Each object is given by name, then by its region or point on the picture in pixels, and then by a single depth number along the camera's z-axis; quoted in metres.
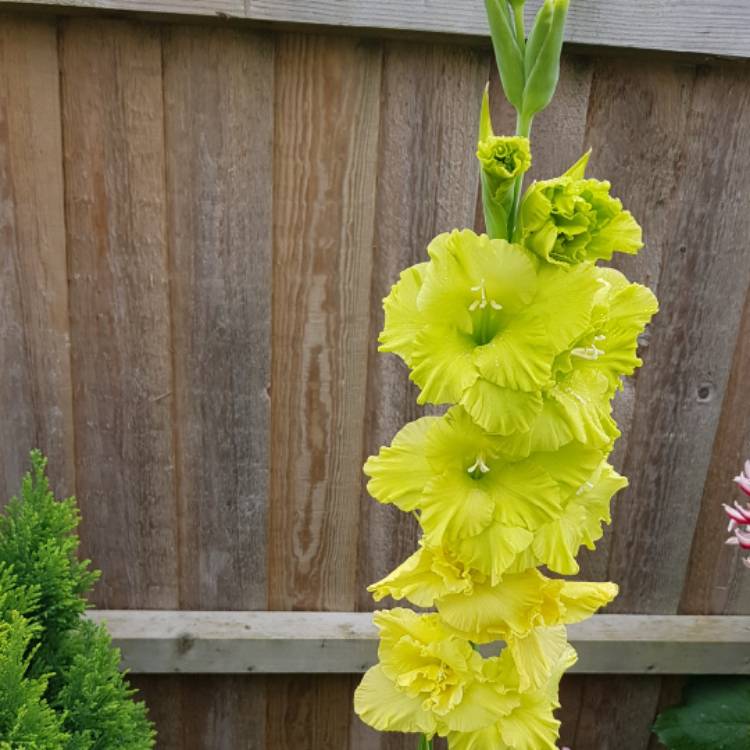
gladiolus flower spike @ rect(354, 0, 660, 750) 0.75
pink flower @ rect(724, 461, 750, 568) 1.34
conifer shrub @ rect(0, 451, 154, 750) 1.33
